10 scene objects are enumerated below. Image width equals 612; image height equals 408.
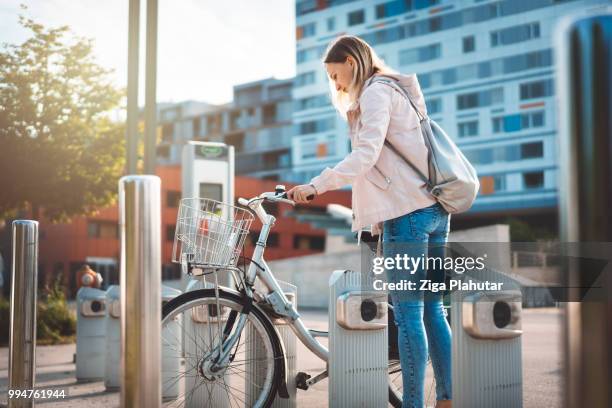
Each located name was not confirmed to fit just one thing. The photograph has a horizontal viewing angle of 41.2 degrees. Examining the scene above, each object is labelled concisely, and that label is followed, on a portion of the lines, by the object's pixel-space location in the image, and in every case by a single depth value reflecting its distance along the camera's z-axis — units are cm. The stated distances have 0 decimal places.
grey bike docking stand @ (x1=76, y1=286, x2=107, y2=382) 702
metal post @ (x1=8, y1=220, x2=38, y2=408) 401
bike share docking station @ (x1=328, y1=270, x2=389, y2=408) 412
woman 376
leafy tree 1622
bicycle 387
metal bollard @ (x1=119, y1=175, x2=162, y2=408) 228
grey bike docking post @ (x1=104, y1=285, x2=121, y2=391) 602
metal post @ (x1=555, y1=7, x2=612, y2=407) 131
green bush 1109
